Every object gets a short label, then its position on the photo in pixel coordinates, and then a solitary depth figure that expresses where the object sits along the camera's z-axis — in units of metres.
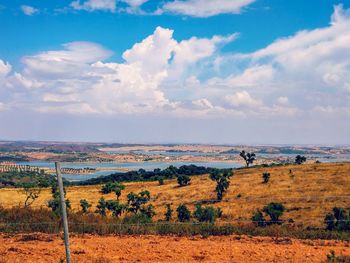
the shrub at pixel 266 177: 71.44
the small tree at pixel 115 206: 51.28
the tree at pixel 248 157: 109.75
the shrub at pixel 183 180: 80.69
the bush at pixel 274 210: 41.88
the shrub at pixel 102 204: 50.12
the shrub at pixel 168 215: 45.22
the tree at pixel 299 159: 100.44
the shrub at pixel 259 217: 31.10
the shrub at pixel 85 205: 57.03
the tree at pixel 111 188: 77.97
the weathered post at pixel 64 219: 9.68
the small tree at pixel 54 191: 45.25
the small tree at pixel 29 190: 75.09
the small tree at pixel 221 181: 66.75
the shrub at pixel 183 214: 43.23
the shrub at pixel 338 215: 36.06
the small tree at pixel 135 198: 53.67
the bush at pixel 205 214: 38.67
